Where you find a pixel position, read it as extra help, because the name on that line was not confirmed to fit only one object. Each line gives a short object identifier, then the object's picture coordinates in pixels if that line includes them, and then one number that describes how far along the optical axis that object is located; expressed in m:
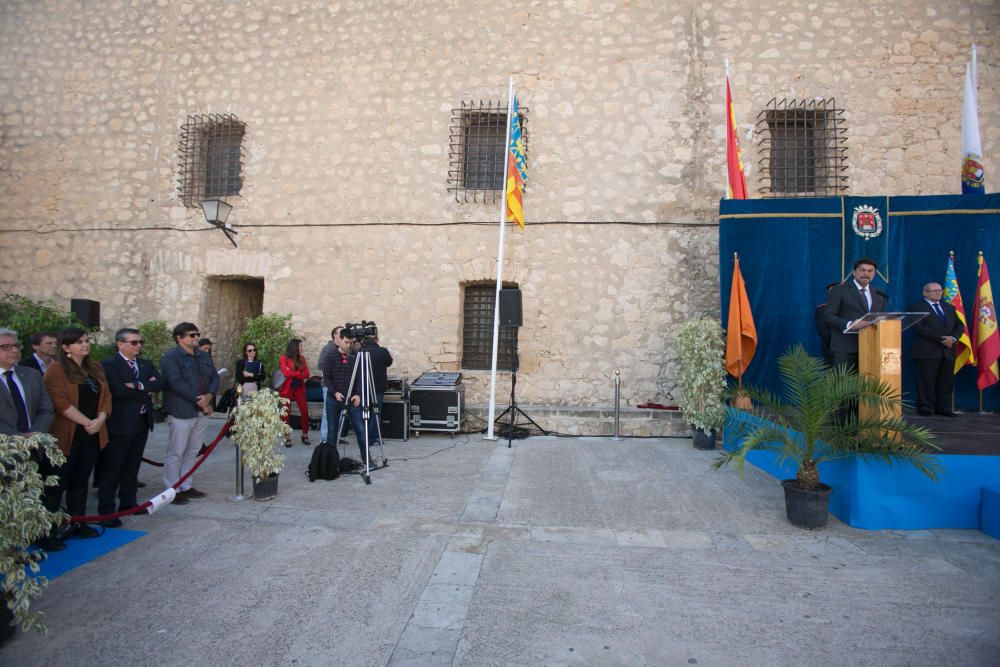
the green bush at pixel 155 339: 8.75
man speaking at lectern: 5.35
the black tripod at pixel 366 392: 5.55
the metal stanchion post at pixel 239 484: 4.79
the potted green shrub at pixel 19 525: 2.31
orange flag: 7.15
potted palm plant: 4.04
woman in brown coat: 3.81
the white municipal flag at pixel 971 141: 6.96
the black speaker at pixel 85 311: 7.64
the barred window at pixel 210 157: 9.30
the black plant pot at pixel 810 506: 4.14
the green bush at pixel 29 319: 7.16
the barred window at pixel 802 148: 8.27
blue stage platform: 4.20
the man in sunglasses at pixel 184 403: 4.71
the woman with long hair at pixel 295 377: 7.34
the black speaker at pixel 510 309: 7.39
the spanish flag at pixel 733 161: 7.43
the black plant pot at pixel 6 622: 2.56
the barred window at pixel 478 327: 8.78
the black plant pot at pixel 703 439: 7.20
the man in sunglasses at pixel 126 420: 4.27
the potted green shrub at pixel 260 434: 4.61
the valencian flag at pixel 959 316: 6.69
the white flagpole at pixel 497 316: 7.59
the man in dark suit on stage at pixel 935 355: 6.42
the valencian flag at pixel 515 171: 7.76
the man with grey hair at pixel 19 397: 3.30
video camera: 5.57
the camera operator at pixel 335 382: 6.25
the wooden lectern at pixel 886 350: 4.25
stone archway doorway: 9.32
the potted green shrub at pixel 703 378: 7.09
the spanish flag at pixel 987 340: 6.81
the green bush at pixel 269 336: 8.18
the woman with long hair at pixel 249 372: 7.49
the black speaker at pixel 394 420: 7.68
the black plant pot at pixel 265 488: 4.75
